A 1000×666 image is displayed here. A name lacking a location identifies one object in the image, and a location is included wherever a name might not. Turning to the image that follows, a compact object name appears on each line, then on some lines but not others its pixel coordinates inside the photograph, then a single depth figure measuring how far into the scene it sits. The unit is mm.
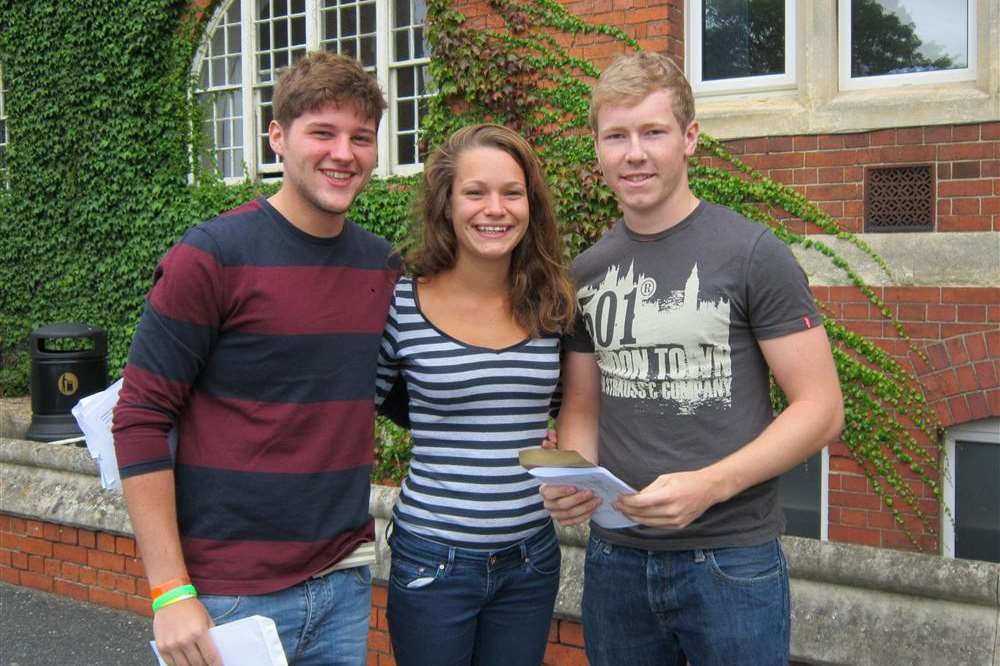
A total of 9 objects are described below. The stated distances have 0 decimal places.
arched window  8922
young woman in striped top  2549
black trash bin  8203
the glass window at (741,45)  6609
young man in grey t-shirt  2258
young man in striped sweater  2264
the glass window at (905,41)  6094
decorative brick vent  5934
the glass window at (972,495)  5973
